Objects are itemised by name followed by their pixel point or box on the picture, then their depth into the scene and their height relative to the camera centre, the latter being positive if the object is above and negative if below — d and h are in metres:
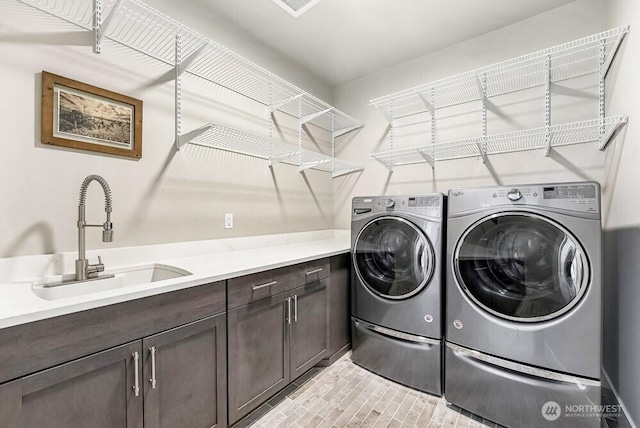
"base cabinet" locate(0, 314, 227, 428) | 0.84 -0.63
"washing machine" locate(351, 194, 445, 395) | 1.74 -0.50
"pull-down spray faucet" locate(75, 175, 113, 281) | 1.25 -0.07
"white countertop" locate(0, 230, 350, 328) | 0.87 -0.28
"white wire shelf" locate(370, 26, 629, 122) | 1.72 +1.02
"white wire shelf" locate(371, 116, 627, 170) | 1.69 +0.52
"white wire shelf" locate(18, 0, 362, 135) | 1.35 +1.02
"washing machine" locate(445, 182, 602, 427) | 1.29 -0.47
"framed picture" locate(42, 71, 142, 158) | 1.27 +0.49
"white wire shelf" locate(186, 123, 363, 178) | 1.75 +0.51
